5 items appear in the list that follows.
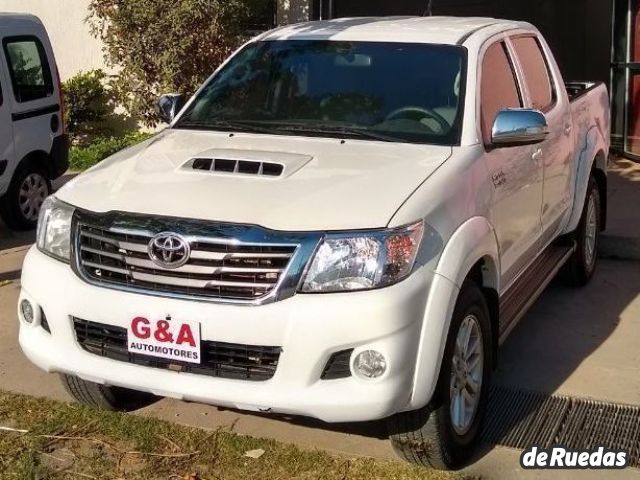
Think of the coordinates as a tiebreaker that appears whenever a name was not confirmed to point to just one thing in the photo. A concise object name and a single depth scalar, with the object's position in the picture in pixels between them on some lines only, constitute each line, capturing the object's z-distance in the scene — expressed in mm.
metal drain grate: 4191
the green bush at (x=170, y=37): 10766
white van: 7992
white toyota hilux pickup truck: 3439
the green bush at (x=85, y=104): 12258
